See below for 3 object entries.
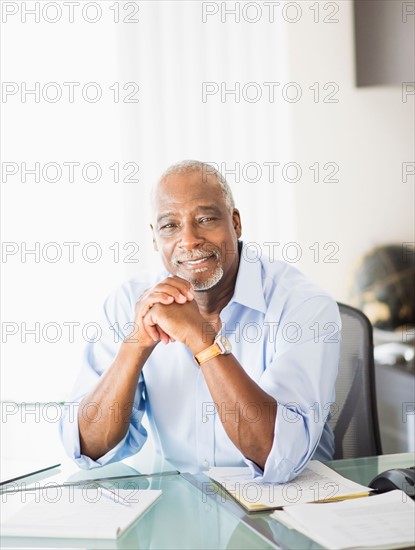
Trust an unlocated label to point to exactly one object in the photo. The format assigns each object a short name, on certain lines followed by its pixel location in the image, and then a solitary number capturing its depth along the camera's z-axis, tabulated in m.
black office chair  1.80
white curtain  2.89
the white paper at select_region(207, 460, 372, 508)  1.26
